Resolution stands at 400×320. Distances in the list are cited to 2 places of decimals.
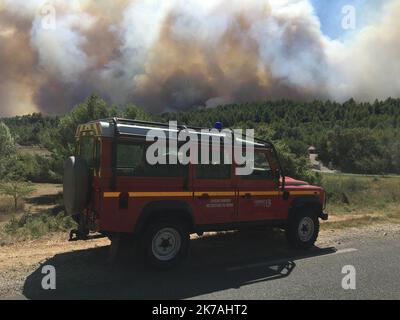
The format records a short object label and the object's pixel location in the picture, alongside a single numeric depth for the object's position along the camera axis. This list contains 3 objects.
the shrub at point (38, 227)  9.69
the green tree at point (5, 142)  30.05
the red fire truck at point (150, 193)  6.39
